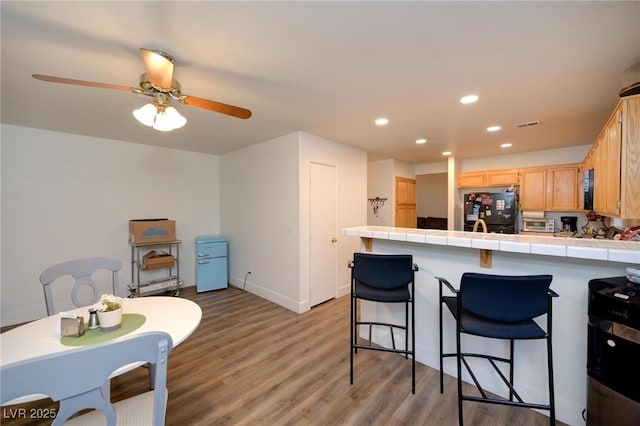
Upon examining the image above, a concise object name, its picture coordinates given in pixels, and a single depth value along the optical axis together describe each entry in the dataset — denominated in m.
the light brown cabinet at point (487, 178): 4.89
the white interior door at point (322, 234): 3.71
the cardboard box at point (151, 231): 3.87
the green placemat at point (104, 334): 1.34
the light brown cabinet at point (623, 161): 1.79
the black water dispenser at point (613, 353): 1.26
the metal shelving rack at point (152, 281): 3.94
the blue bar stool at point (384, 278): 2.02
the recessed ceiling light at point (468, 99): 2.41
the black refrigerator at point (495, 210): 4.67
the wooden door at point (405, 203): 5.77
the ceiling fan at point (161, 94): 1.67
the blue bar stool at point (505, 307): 1.48
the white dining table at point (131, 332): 1.25
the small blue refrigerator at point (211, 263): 4.41
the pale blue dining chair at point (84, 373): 0.72
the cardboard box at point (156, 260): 3.96
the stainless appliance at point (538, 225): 4.66
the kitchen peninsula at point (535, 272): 1.62
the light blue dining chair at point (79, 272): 1.86
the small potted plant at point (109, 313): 1.45
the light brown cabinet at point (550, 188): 4.32
